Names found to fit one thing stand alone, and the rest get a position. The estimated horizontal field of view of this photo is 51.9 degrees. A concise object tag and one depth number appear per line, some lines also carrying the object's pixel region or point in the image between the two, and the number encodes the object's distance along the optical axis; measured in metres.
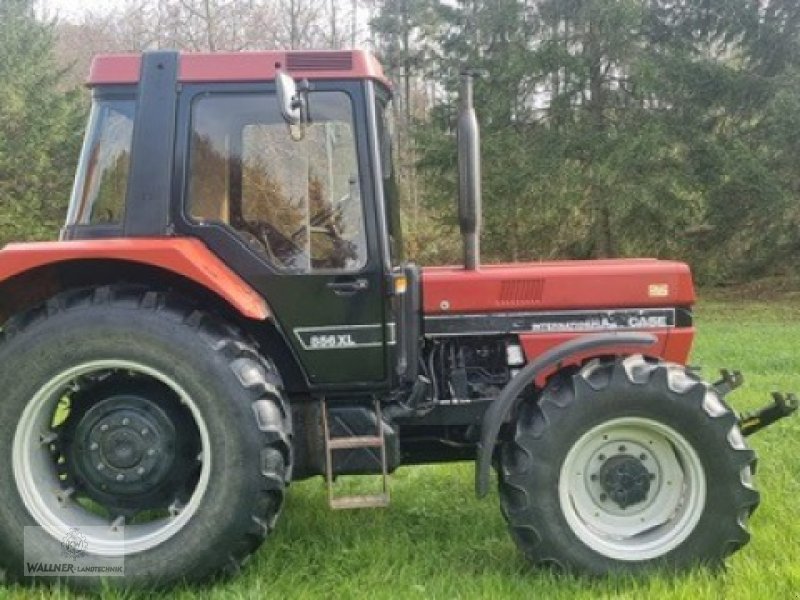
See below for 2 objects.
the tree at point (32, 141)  20.03
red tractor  3.19
